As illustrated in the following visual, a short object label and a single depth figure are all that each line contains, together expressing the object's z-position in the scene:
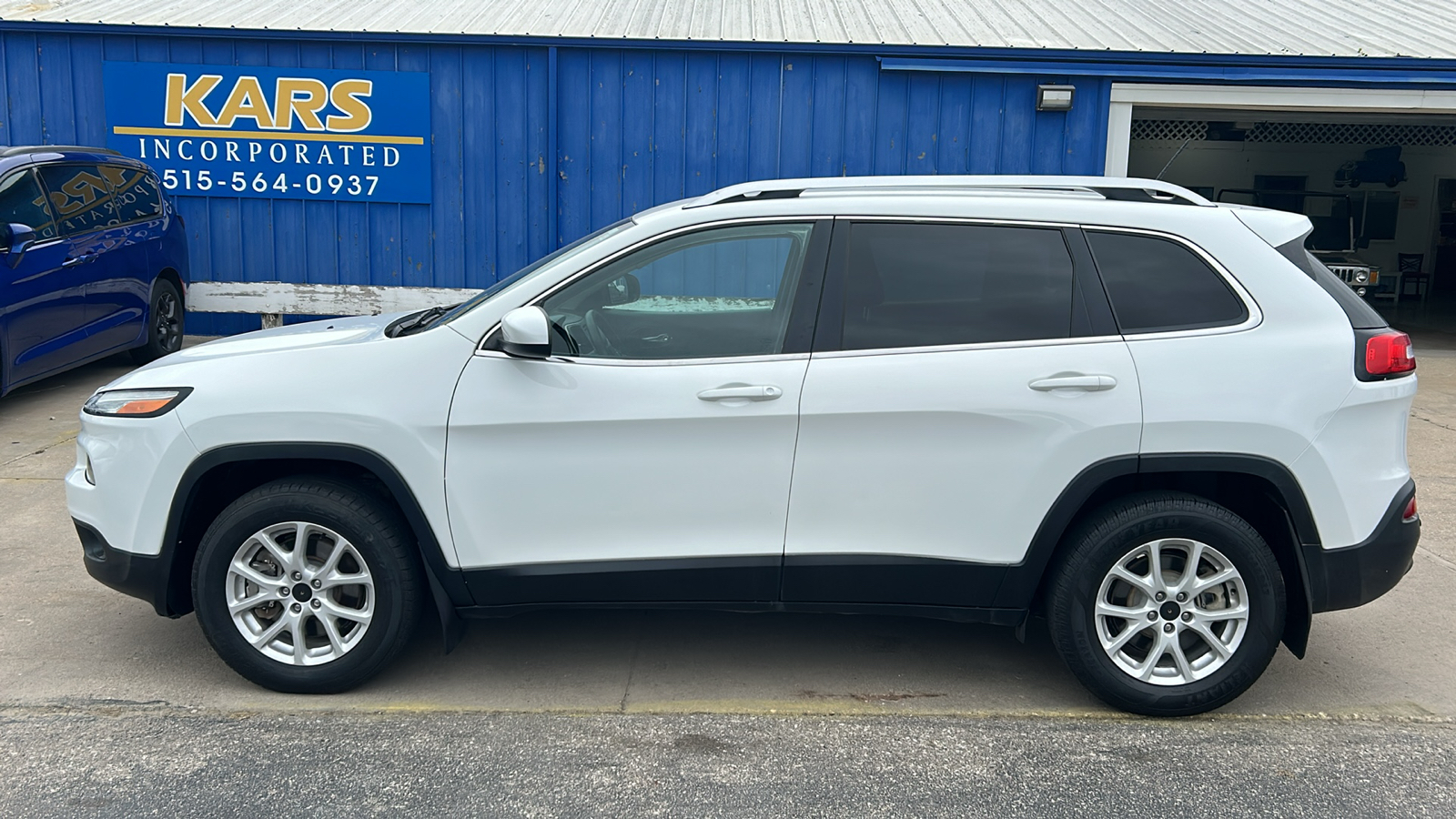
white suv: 3.63
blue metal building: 10.55
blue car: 7.61
